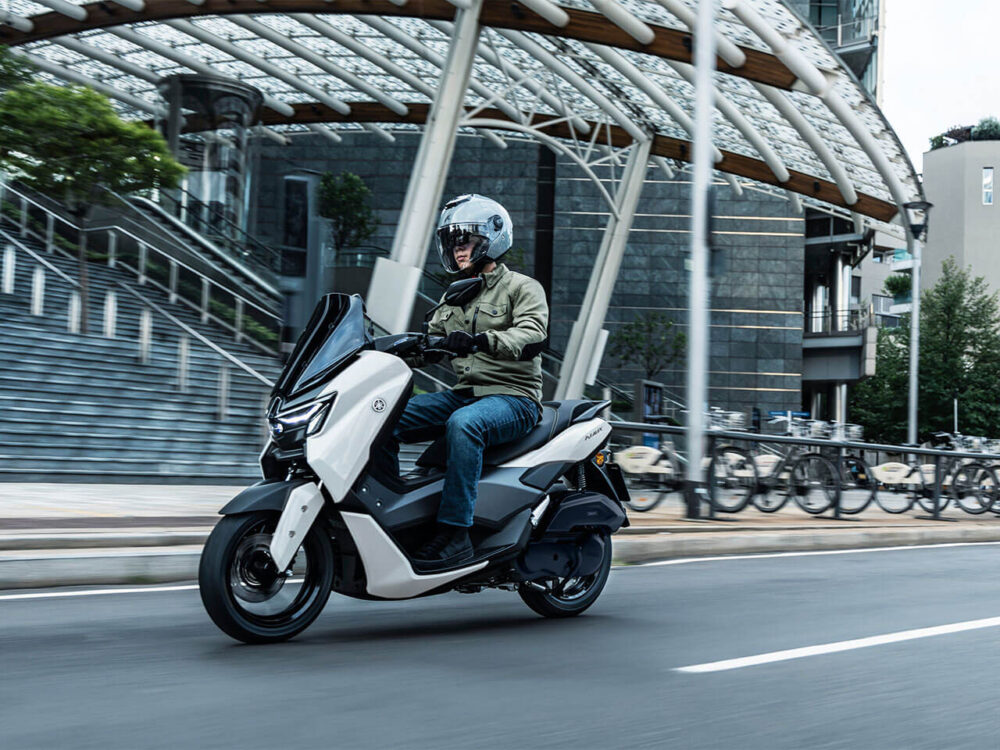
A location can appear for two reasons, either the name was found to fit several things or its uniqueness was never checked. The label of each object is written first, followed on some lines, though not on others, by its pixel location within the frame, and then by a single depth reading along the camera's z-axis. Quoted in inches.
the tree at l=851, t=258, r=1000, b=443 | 1706.4
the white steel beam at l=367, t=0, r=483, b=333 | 867.4
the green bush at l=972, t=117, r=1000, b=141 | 3223.4
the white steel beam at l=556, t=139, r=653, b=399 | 1306.6
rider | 198.5
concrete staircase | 596.1
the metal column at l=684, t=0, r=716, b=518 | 433.1
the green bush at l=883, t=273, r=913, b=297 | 3249.3
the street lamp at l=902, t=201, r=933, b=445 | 949.8
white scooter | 176.2
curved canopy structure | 930.1
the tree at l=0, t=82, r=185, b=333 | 821.2
